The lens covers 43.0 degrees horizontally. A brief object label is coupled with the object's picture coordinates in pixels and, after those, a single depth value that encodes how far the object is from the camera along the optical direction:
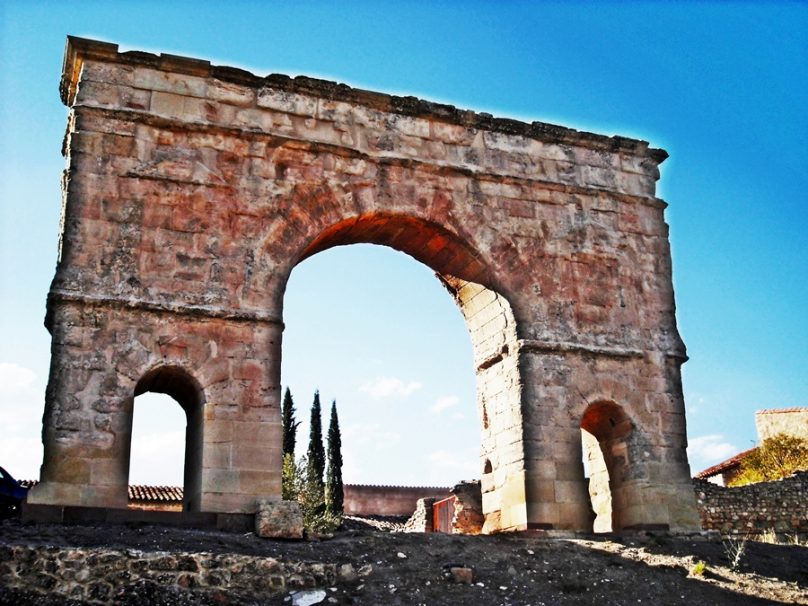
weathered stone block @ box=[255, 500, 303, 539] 10.31
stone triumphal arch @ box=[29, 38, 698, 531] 10.83
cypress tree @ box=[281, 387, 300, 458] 22.64
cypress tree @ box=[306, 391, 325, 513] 21.42
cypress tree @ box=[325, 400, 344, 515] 22.73
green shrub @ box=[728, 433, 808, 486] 24.94
